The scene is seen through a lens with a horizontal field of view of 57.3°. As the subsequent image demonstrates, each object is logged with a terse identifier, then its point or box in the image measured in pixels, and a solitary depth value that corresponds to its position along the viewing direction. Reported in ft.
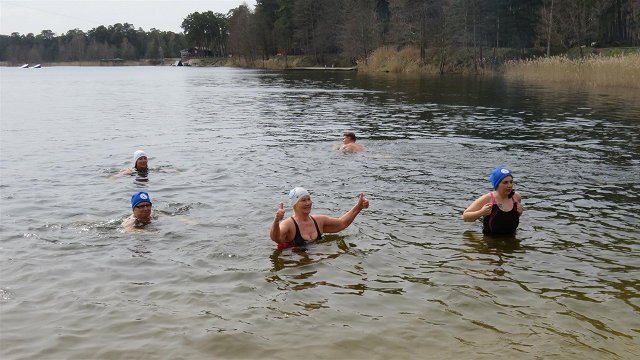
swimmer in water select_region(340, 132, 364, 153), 61.87
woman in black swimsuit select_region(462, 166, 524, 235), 33.42
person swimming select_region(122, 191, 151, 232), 37.04
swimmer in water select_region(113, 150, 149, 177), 53.52
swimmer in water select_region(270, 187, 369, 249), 32.19
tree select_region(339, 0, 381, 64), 289.12
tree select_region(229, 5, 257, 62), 422.82
